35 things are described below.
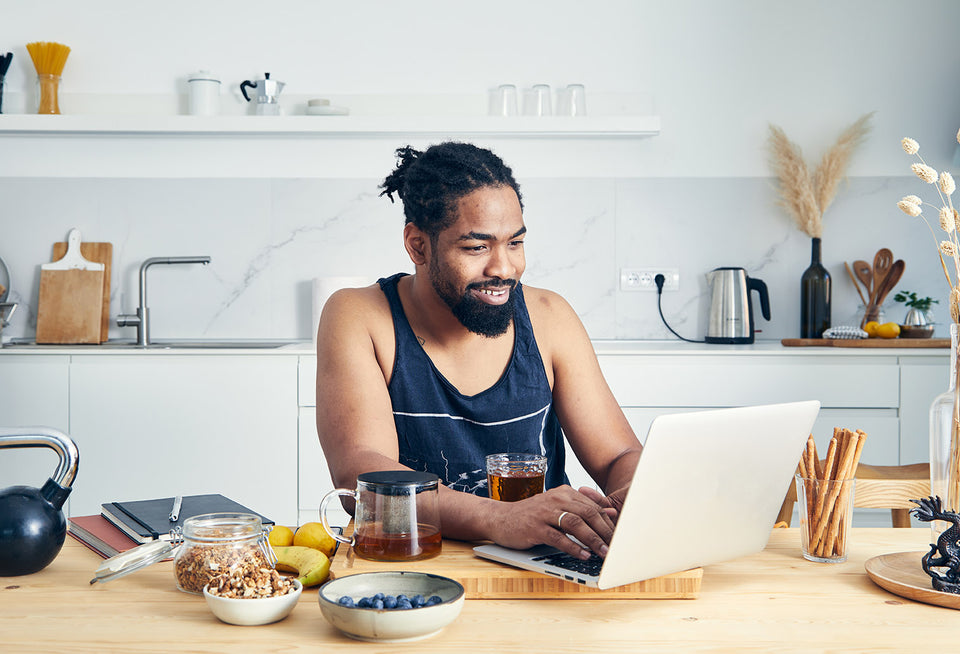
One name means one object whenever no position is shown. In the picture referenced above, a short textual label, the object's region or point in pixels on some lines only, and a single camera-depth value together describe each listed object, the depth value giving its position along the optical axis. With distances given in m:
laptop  0.93
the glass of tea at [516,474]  1.30
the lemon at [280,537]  1.21
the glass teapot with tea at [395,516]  1.07
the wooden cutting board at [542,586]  1.02
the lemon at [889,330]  3.14
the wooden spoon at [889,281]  3.41
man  1.59
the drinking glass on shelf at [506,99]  3.38
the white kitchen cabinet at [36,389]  3.04
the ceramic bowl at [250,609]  0.92
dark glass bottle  3.37
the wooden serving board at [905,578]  1.00
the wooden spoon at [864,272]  3.44
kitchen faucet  3.38
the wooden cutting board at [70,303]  3.41
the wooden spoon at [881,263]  3.43
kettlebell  1.07
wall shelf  3.29
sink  3.23
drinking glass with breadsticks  1.13
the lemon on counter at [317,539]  1.18
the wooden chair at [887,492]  1.65
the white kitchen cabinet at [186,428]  3.01
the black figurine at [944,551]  1.02
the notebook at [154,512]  1.22
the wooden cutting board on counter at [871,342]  3.01
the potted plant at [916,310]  3.26
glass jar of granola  0.99
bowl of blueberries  0.86
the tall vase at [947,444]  1.10
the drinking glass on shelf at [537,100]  3.37
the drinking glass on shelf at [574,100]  3.36
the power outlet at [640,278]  3.52
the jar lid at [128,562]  1.05
